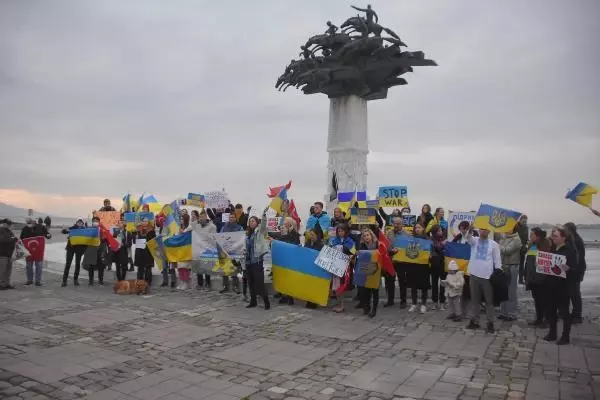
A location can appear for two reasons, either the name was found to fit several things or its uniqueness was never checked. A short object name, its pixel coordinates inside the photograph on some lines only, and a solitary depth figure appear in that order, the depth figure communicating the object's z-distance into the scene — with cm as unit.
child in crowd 879
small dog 1172
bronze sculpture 1855
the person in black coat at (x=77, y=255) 1315
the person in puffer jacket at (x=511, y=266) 898
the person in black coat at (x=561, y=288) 720
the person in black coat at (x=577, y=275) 774
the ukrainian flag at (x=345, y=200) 1276
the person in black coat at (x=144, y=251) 1253
